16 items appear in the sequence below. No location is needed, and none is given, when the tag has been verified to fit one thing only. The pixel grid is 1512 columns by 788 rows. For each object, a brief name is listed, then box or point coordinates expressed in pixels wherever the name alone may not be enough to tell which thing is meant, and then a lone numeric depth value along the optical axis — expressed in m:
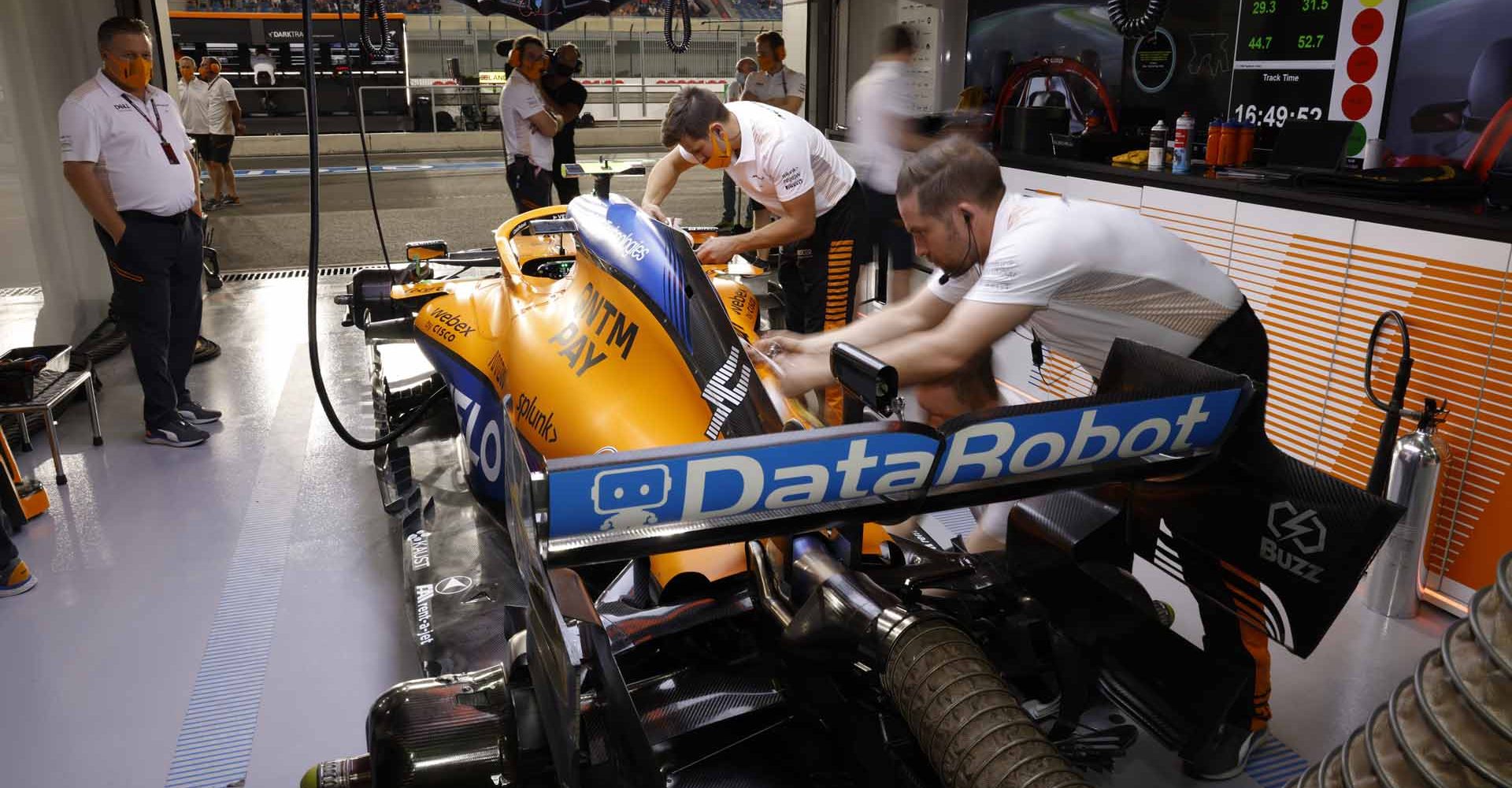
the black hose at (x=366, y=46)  2.23
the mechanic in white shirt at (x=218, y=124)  11.95
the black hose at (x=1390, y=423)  3.18
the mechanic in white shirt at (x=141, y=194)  4.40
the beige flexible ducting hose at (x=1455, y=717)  0.62
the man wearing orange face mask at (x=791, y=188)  4.18
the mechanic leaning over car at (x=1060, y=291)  2.26
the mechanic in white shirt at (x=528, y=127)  7.72
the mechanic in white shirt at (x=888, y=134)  5.89
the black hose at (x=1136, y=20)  5.41
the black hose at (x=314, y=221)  1.80
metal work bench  4.20
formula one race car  1.28
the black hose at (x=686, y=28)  3.79
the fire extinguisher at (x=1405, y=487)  3.16
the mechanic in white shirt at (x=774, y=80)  9.45
